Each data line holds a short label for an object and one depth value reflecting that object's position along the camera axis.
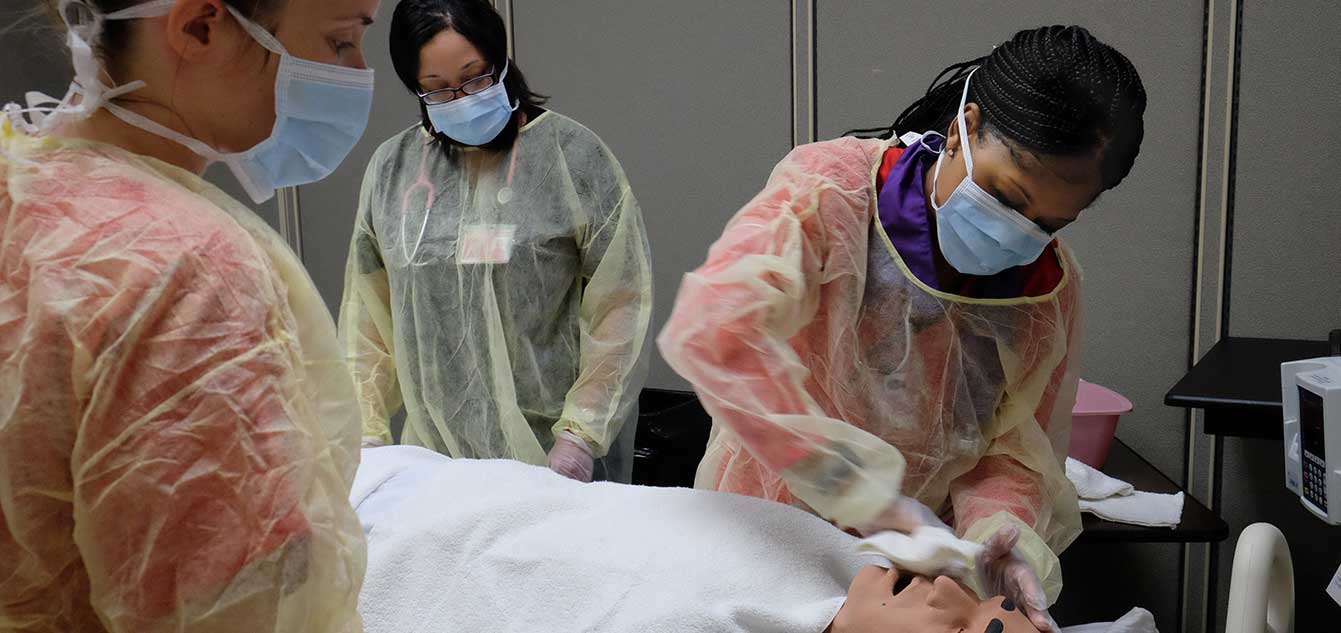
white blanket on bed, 1.14
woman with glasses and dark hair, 1.89
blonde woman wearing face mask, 0.62
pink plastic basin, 2.21
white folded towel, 1.94
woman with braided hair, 1.16
